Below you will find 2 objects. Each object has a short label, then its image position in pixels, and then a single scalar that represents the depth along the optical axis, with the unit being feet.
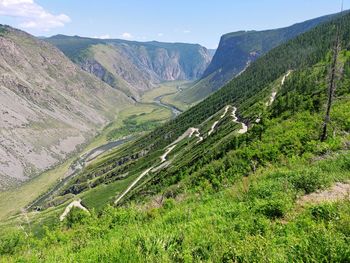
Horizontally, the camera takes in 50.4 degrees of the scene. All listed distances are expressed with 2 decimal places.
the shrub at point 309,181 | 58.23
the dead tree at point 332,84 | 131.44
